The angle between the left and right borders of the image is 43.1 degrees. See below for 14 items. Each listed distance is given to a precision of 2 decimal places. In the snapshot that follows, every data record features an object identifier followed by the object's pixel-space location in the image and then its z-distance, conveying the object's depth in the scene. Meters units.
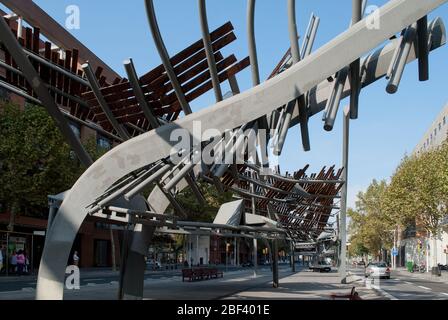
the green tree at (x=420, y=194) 50.75
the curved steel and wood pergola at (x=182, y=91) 8.84
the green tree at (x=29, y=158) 33.69
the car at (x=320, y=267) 55.09
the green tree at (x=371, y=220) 84.19
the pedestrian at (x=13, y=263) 33.12
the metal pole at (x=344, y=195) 26.03
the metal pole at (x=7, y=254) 32.92
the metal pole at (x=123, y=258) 12.75
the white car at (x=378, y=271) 40.59
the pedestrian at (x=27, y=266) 34.81
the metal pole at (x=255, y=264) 39.48
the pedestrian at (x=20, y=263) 33.19
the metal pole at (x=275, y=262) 24.82
